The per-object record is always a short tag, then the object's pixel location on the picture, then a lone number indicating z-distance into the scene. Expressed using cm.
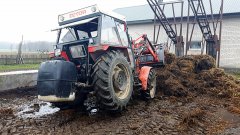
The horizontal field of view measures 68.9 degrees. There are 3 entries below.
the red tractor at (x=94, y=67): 340
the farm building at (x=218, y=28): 1217
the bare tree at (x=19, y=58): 1529
